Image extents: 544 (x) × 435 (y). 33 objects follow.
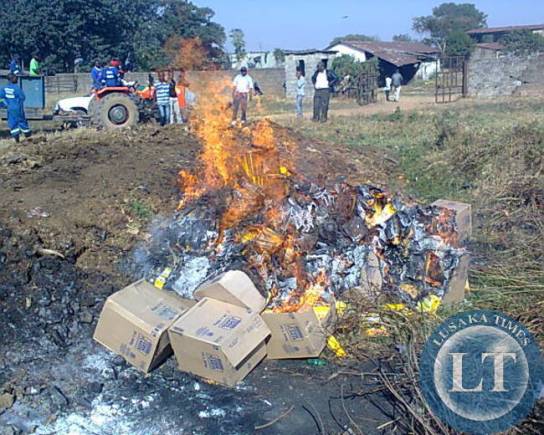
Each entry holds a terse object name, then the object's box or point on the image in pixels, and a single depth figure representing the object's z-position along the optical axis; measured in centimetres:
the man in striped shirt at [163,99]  1361
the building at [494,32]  5388
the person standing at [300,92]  1821
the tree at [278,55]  4653
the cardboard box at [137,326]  459
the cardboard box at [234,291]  484
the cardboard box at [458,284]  539
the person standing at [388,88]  2698
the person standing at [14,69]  1391
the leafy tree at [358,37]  7262
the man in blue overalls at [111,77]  1290
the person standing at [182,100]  1413
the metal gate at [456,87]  2419
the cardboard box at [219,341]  432
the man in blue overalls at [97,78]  1337
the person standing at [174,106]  1377
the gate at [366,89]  2550
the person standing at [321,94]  1638
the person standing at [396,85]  2589
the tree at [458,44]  4140
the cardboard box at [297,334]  468
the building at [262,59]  5158
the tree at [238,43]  3603
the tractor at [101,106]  1266
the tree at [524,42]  4022
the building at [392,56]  3372
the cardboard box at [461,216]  635
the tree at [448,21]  6500
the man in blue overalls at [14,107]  1142
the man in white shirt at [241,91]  1471
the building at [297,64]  2948
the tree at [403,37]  8306
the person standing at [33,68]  1724
